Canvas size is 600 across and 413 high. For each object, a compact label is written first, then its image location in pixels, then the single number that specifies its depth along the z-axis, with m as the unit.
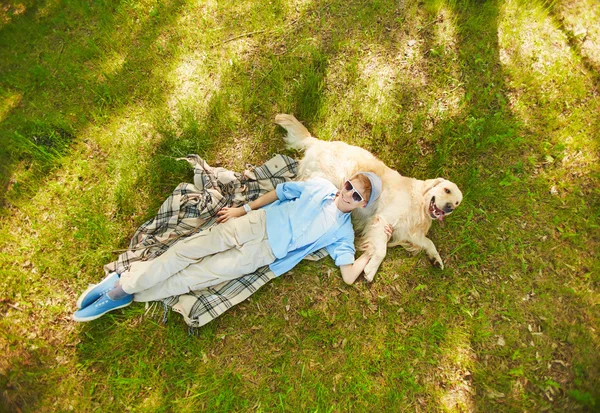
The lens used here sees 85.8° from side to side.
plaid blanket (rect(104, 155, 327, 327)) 3.39
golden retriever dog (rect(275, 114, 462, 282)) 3.58
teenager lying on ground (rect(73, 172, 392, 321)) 3.28
